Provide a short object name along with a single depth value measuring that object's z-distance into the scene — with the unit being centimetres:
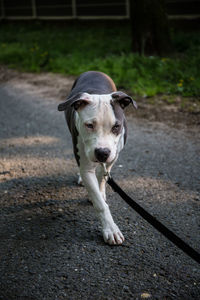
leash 198
